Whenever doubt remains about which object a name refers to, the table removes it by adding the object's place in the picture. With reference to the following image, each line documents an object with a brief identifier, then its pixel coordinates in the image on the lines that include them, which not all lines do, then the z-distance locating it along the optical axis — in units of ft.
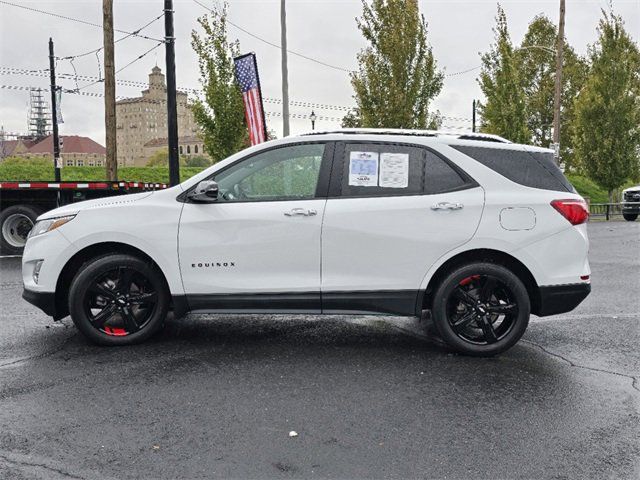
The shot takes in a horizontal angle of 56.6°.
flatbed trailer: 36.96
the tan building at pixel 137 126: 534.37
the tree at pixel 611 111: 82.53
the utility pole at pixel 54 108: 88.23
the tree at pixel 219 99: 60.70
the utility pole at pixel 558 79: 73.82
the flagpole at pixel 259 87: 50.72
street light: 95.46
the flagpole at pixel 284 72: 60.23
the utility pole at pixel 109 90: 58.95
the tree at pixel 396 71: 61.82
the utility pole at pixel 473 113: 142.92
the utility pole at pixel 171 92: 49.06
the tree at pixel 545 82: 133.59
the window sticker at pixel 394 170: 15.74
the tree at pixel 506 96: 74.08
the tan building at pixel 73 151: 515.58
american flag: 51.06
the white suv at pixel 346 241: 15.34
